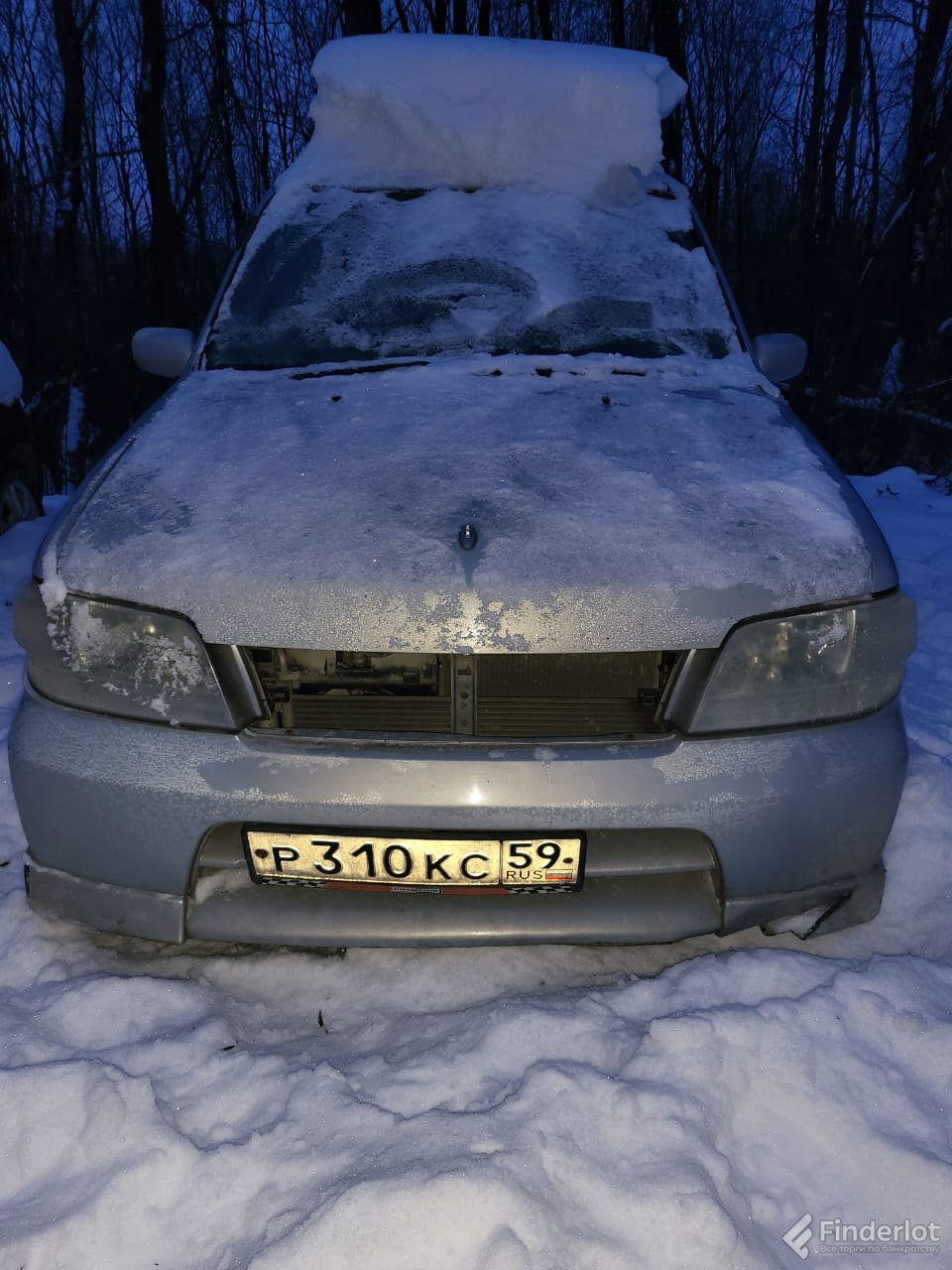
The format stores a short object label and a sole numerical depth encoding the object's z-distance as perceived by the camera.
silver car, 1.37
